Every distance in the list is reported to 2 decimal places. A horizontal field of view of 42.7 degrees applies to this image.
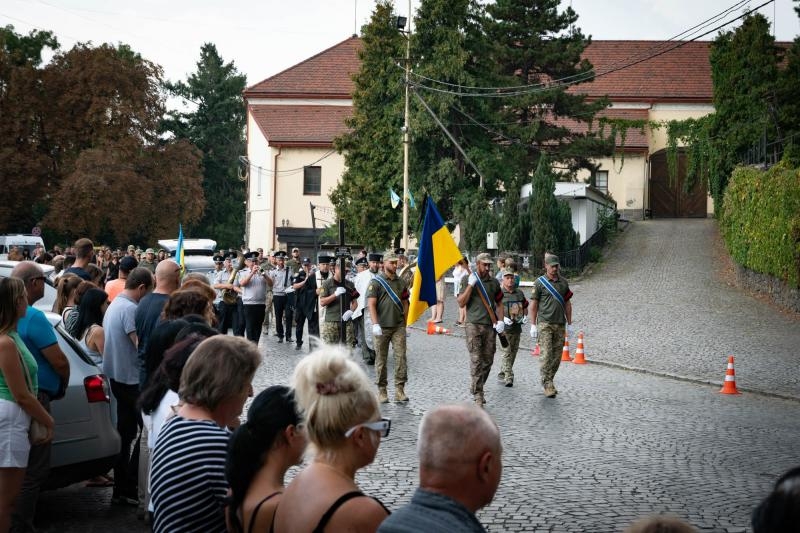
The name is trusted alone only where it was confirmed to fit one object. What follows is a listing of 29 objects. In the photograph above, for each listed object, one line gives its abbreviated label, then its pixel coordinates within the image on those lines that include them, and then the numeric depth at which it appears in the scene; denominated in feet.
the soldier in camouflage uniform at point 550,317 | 46.42
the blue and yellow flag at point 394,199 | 125.59
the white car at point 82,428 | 23.53
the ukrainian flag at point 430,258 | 40.14
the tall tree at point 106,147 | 168.04
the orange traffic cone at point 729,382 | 50.39
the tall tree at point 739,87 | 127.44
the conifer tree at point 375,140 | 143.02
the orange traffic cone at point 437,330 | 83.80
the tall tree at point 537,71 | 137.90
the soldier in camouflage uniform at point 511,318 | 50.96
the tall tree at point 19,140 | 164.96
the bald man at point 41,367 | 21.24
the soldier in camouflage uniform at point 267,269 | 75.92
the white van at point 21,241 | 142.72
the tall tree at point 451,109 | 134.21
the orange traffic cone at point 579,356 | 63.10
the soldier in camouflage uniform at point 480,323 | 43.96
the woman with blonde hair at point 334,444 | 10.32
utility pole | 120.18
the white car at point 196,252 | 113.91
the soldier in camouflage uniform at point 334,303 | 57.88
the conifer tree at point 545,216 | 116.57
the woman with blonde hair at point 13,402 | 18.70
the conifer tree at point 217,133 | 258.37
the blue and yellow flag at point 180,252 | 69.54
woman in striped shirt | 12.91
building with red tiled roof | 180.86
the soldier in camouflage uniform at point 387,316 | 44.70
